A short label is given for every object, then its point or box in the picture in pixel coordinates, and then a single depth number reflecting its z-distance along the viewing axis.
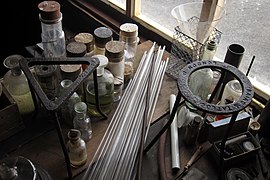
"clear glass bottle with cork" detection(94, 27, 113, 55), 1.13
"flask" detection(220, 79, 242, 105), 1.05
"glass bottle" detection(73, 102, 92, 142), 0.95
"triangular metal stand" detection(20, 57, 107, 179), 0.74
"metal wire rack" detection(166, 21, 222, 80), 1.14
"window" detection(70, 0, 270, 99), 1.25
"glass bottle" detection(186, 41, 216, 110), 1.08
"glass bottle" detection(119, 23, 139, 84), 1.19
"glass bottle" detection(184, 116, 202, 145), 0.97
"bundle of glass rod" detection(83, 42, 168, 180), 0.89
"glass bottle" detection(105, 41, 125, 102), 1.05
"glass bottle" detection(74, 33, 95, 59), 1.11
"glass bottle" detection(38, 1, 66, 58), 1.00
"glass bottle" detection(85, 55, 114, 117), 1.02
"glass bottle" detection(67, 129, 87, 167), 0.86
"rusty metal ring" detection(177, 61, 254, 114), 0.72
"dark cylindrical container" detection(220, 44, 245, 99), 1.07
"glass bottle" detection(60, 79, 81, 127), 0.98
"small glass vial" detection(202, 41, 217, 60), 1.14
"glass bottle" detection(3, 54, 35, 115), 0.96
